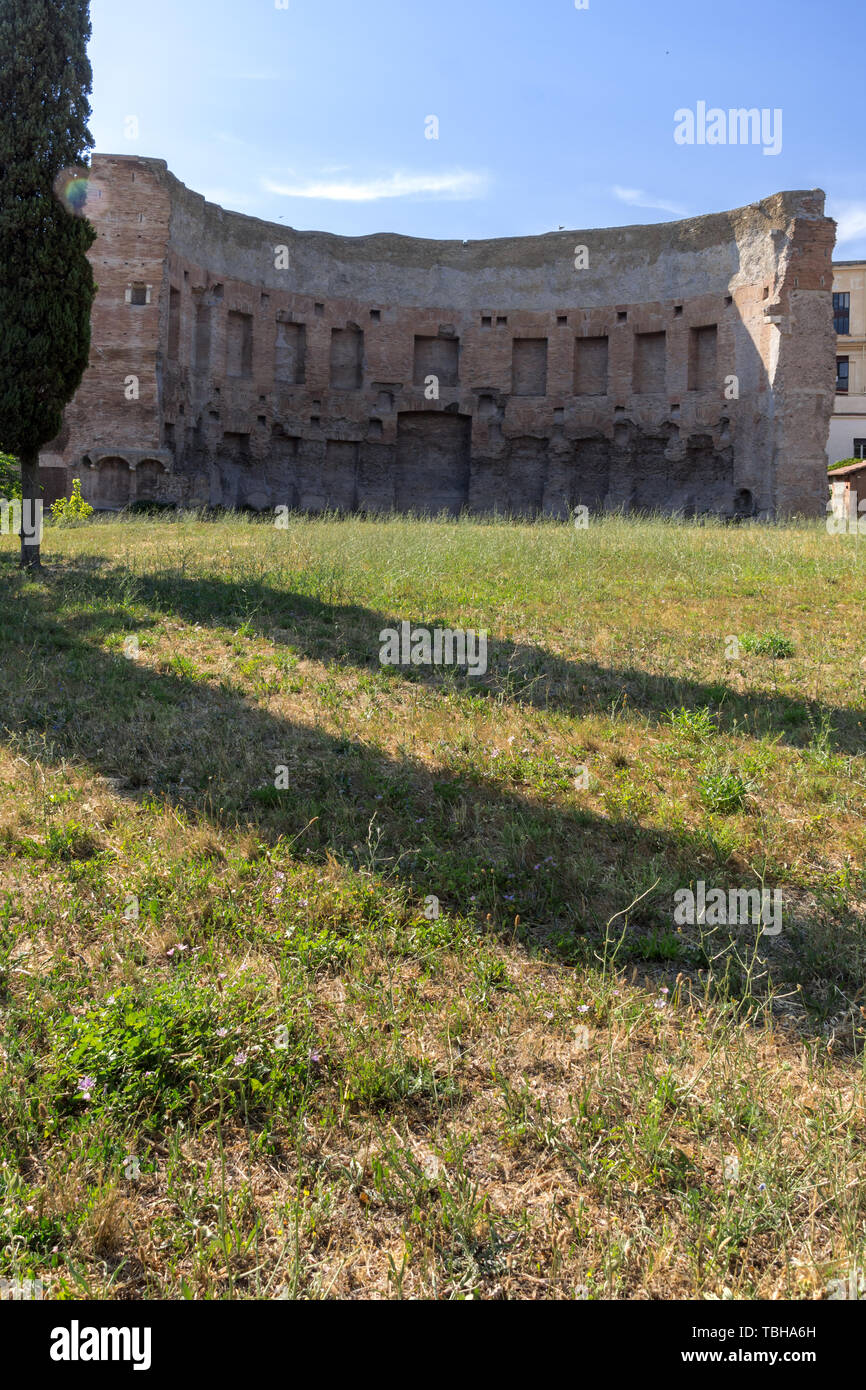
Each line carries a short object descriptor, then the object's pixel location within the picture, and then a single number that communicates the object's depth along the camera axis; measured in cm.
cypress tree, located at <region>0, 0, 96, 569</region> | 1133
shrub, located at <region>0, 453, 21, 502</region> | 2178
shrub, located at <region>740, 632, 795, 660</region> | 826
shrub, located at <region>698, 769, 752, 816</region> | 498
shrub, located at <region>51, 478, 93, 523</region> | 2072
